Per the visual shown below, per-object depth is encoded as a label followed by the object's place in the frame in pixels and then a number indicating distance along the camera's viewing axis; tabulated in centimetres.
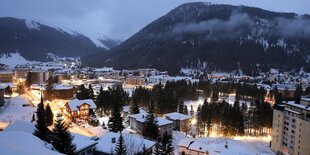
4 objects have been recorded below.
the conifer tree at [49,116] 5436
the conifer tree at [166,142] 3725
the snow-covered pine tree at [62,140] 2880
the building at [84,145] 3186
